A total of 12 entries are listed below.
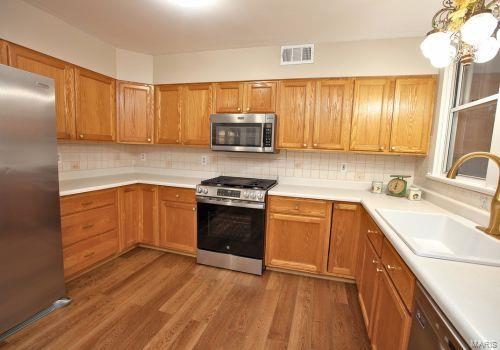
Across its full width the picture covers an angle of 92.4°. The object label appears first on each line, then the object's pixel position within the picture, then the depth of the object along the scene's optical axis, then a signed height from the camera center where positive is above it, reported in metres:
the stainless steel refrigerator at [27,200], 1.53 -0.40
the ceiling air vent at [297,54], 2.49 +1.02
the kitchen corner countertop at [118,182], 2.26 -0.41
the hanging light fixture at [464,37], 1.03 +0.58
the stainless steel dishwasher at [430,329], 0.70 -0.56
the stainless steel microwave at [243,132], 2.53 +0.19
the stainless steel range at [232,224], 2.44 -0.79
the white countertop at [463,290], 0.62 -0.43
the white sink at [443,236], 1.03 -0.45
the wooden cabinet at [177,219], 2.73 -0.83
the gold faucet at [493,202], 1.22 -0.21
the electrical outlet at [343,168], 2.76 -0.16
